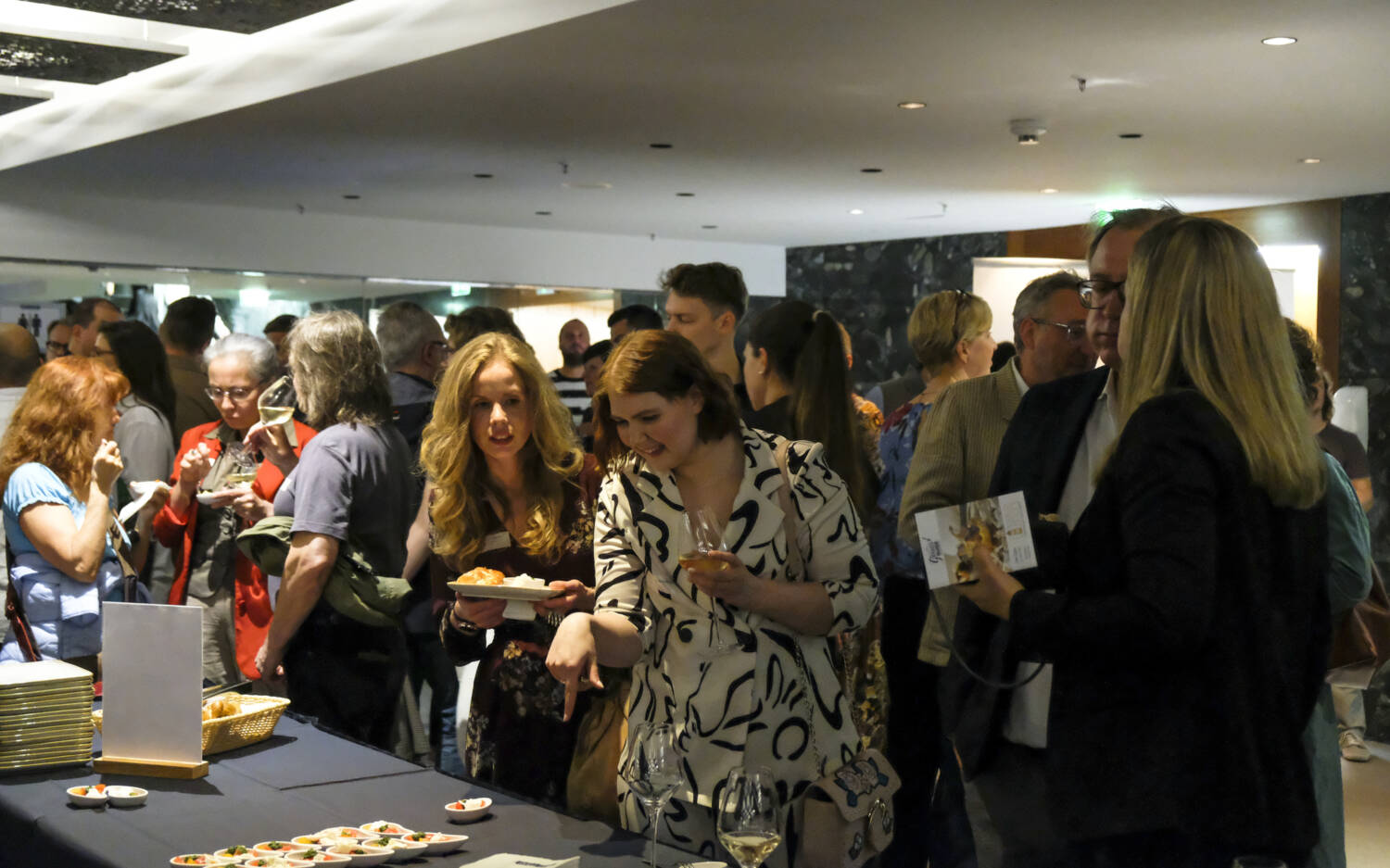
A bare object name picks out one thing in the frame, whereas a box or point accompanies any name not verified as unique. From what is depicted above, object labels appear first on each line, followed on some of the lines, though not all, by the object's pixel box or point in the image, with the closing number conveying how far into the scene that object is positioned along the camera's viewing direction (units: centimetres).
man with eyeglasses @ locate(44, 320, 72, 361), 827
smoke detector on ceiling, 611
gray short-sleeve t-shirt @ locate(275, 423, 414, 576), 308
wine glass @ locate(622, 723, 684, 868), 174
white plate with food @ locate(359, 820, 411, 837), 189
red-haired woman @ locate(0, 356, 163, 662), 316
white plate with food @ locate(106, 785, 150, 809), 209
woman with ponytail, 306
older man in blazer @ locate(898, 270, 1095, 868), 273
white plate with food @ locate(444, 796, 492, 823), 198
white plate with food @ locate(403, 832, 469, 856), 185
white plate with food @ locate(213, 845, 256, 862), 177
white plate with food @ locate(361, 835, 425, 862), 182
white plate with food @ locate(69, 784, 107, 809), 210
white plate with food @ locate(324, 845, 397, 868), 178
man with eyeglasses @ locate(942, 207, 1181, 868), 200
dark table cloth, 189
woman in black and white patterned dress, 211
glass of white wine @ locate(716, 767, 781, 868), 161
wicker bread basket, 239
